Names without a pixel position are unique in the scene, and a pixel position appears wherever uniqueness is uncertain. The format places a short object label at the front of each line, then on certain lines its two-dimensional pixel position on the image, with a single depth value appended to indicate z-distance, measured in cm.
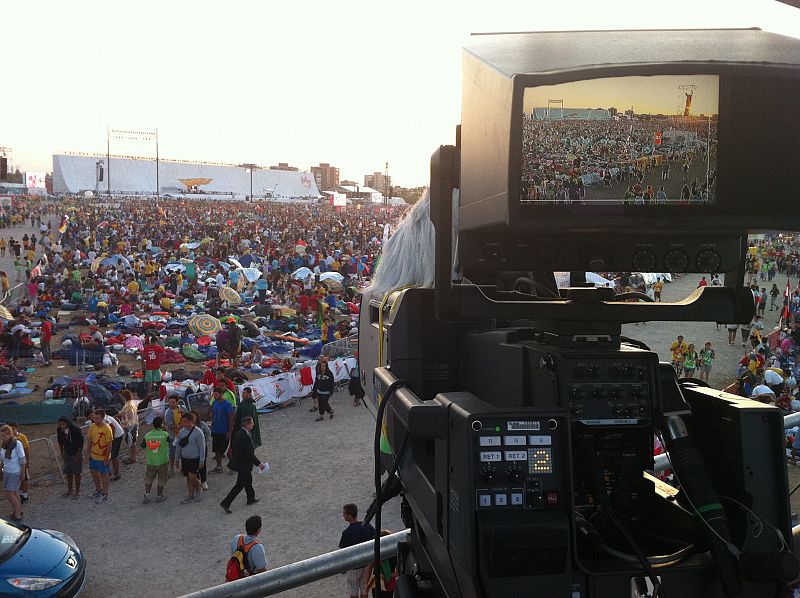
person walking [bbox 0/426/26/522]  823
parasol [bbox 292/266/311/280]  2407
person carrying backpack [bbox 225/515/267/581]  546
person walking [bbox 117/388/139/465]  1023
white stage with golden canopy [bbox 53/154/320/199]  9256
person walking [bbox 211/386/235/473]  1003
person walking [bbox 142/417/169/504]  869
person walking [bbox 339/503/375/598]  543
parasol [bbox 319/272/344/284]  2372
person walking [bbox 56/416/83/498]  879
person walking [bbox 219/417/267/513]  840
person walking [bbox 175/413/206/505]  880
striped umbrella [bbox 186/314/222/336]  1683
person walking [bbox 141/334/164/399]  1305
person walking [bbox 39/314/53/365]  1554
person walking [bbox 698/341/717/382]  1352
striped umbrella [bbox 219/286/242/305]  2091
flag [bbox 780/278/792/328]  1797
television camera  134
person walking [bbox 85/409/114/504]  881
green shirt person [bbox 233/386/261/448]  957
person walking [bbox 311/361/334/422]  1212
